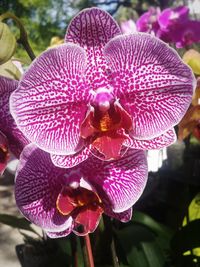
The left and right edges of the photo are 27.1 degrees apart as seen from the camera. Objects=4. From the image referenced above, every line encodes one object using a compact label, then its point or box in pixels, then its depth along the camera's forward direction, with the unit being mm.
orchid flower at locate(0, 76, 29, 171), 376
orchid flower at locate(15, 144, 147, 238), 363
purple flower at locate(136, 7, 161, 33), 978
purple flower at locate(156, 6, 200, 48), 941
